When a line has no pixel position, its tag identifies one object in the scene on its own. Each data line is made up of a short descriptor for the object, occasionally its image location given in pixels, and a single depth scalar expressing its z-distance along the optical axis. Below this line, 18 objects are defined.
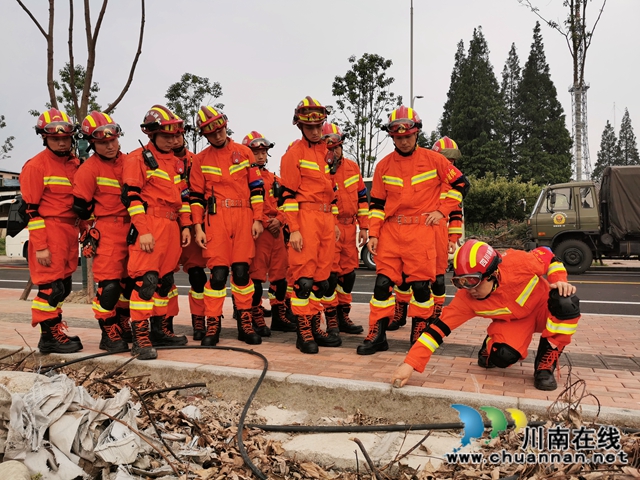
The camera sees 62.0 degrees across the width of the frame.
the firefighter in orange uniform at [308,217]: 5.27
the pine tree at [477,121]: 41.81
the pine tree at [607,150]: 71.29
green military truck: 14.16
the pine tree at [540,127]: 43.97
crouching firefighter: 3.89
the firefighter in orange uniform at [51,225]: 5.05
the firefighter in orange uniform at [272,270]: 6.50
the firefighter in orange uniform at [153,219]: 4.96
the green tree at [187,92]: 23.02
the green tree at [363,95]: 20.86
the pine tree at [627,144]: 69.81
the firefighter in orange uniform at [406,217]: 5.07
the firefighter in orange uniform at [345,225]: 5.99
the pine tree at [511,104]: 46.61
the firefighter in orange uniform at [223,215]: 5.46
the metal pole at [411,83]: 22.66
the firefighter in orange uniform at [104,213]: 5.10
